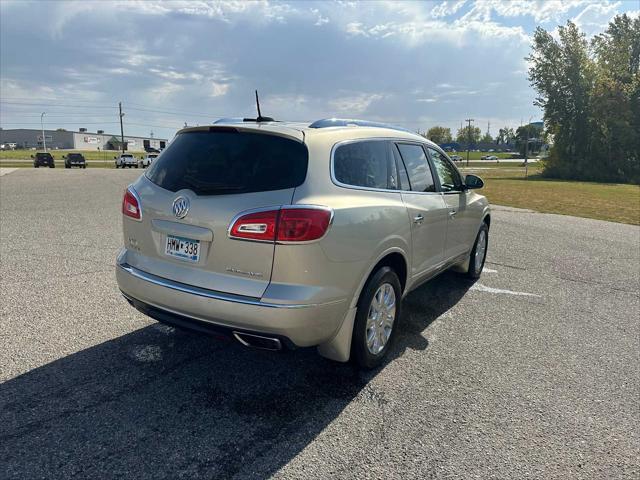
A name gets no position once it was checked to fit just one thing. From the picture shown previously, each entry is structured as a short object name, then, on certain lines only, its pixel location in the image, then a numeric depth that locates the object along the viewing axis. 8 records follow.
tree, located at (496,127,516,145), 181.26
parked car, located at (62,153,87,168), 47.56
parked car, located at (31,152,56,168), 47.97
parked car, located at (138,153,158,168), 54.50
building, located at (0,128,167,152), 136.04
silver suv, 2.74
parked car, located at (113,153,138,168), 51.25
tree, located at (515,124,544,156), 132.68
